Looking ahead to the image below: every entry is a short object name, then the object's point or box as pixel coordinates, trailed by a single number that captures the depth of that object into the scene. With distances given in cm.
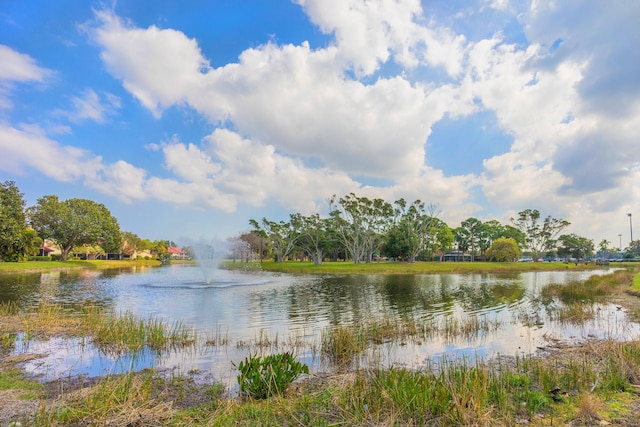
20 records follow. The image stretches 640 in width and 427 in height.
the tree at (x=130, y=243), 12144
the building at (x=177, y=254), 17112
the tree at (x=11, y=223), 5428
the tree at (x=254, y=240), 10862
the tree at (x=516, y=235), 12262
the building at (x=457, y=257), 14100
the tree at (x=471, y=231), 12719
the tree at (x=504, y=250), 8938
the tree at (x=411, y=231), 8412
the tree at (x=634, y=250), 14312
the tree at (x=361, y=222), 8469
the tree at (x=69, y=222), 7556
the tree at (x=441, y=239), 11394
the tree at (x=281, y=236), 9462
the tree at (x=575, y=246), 12550
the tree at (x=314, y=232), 9006
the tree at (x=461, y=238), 13212
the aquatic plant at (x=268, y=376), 753
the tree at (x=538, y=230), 11319
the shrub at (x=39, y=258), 7666
